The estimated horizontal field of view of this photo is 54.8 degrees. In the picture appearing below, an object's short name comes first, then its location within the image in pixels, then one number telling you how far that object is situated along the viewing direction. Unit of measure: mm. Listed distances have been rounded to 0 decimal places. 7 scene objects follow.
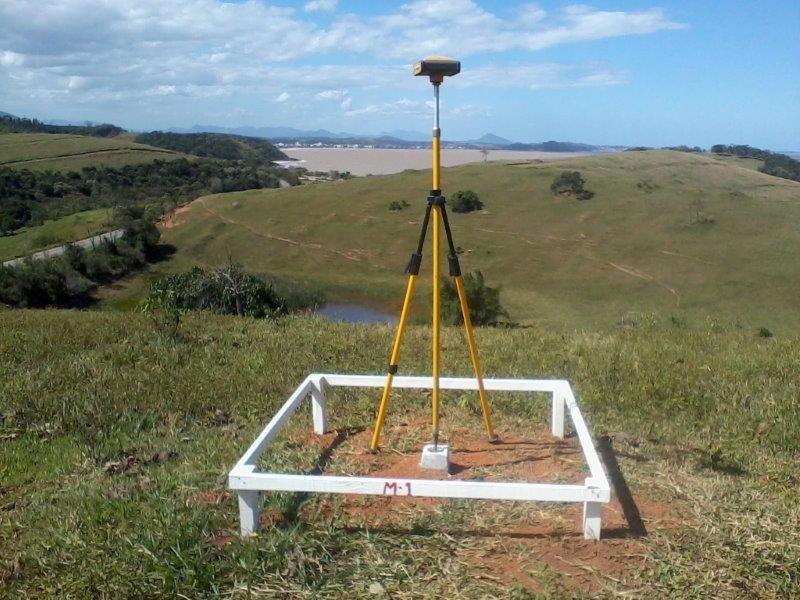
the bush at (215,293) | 14641
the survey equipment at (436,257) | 3854
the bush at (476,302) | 19391
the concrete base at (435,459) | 4137
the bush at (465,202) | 60656
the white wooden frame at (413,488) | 3318
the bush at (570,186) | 62628
